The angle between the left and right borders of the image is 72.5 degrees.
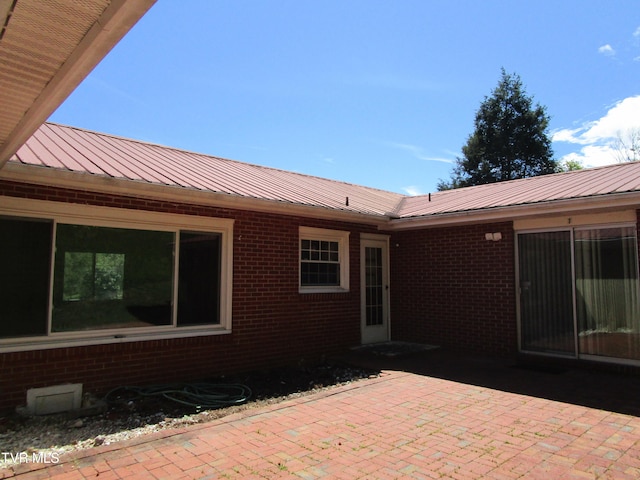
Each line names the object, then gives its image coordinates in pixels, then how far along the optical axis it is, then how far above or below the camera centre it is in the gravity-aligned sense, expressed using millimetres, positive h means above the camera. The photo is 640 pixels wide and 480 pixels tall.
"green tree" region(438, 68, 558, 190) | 29078 +9109
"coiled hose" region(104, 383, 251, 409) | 5480 -1546
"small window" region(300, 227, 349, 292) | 8344 +322
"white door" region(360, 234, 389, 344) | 9461 -259
